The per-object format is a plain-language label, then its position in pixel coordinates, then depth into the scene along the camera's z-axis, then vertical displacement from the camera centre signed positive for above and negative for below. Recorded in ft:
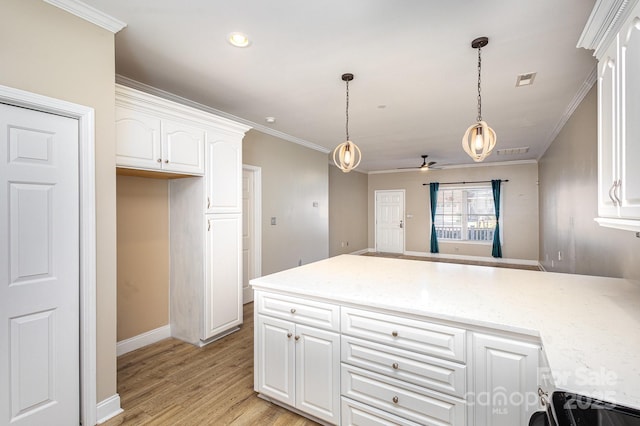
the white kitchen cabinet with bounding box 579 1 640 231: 3.84 +1.41
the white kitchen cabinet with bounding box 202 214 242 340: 10.22 -2.19
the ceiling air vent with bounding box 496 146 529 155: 20.38 +4.21
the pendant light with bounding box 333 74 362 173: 9.07 +1.79
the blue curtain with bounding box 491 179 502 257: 25.71 -0.52
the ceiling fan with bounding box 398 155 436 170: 21.94 +3.50
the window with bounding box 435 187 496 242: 26.66 -0.22
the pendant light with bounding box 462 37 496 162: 7.43 +1.86
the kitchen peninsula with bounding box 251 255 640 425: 3.84 -1.96
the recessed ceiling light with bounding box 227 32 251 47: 7.20 +4.24
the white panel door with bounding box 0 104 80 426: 5.36 -1.03
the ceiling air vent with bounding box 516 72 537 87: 9.43 +4.26
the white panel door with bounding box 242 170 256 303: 14.52 -0.96
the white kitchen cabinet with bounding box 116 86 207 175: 7.66 +2.22
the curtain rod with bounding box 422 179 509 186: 26.36 +2.66
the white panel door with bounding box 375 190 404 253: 30.22 -0.92
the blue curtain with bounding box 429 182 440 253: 28.23 +0.08
